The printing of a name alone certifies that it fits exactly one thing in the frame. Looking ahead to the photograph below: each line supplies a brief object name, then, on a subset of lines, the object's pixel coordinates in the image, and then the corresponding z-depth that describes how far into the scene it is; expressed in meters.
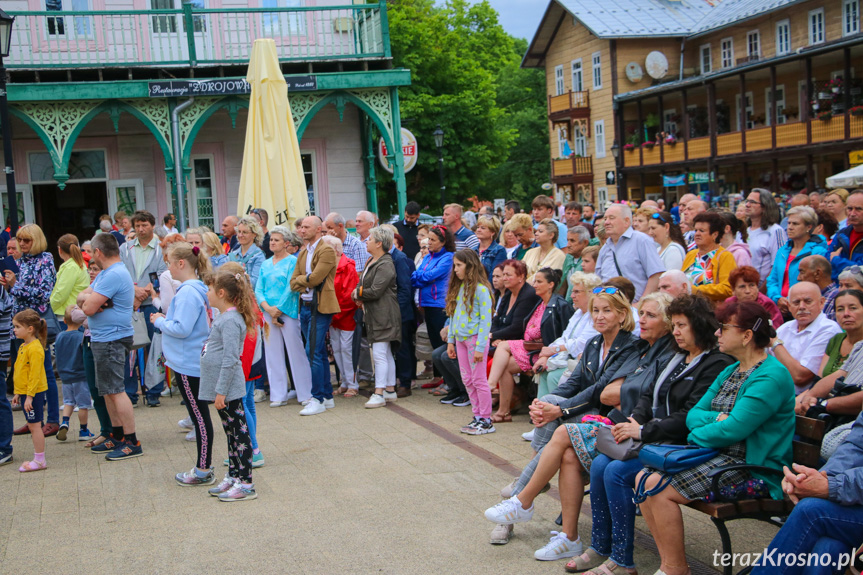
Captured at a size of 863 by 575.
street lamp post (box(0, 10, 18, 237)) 10.83
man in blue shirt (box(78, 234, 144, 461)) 7.53
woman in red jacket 9.77
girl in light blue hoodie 6.79
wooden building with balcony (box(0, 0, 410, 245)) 16.14
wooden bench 4.28
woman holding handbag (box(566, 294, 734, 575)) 4.62
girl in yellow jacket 7.43
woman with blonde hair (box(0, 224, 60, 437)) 9.09
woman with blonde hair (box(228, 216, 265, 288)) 10.14
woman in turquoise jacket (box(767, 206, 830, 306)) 7.57
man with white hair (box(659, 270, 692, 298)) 6.02
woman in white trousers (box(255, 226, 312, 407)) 9.48
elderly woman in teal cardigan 4.34
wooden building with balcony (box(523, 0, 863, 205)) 30.97
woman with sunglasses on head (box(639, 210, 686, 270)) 8.17
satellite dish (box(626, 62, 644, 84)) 41.47
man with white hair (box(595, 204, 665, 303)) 7.72
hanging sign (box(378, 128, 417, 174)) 19.55
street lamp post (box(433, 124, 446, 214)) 27.62
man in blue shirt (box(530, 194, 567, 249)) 10.59
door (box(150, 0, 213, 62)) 16.73
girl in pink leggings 8.15
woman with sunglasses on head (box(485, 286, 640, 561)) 5.01
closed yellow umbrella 12.55
